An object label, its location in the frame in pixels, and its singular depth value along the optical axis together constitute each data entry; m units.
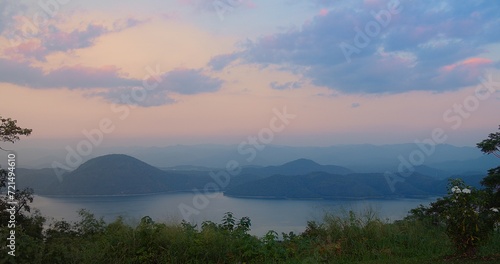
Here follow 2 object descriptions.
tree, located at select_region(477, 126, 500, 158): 13.77
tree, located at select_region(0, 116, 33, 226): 13.57
